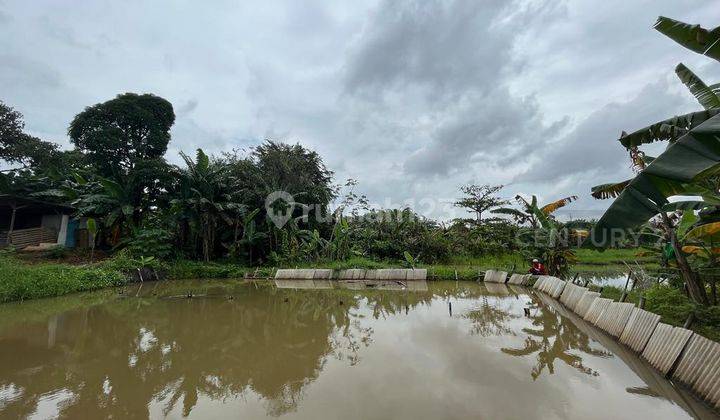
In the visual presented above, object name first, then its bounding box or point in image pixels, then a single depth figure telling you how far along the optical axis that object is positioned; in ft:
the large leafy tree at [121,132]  63.77
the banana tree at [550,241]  42.29
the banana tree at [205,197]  56.75
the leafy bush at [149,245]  52.60
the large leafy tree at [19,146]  65.62
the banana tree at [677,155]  9.73
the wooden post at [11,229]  54.39
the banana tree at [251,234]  56.95
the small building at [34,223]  55.42
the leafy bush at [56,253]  52.65
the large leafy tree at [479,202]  82.12
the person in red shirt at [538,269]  43.37
